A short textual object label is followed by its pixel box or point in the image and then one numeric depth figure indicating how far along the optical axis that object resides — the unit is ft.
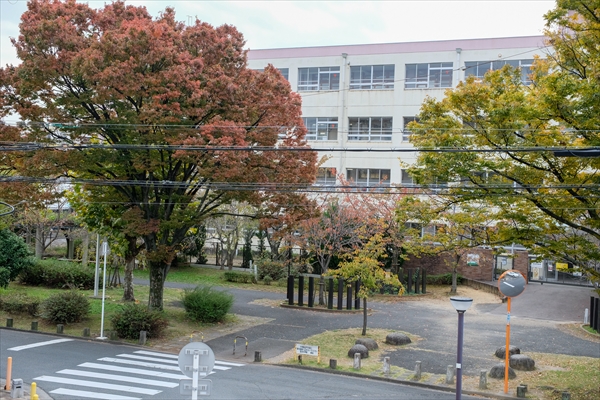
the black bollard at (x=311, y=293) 93.74
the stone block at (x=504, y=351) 61.22
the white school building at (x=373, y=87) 132.77
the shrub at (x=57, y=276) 99.19
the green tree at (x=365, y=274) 69.87
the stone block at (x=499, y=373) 53.11
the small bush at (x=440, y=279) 124.57
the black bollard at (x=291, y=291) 93.76
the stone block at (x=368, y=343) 64.18
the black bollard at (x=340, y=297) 90.72
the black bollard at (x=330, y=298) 91.61
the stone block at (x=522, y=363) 56.39
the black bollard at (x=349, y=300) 89.83
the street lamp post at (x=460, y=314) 41.09
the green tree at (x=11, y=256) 86.33
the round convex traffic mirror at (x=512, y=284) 47.29
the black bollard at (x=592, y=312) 79.10
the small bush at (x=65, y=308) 70.79
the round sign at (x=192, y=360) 29.27
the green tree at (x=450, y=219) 51.96
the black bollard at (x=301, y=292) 93.96
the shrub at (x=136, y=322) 65.92
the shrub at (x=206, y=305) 75.83
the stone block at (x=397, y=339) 66.74
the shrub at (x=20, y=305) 75.56
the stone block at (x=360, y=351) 60.23
